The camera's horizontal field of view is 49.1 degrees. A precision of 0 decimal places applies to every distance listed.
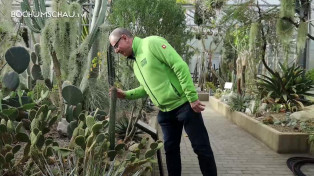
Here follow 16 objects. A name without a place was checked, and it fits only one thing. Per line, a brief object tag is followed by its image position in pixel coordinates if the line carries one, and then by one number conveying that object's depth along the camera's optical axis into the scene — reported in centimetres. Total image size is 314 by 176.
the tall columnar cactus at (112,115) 274
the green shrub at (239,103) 778
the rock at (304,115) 547
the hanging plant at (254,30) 733
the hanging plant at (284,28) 629
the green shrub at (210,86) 1393
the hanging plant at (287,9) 577
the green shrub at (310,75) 819
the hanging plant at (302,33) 596
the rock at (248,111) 718
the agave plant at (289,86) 728
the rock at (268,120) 578
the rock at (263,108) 718
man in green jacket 274
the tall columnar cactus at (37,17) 463
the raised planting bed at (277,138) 480
